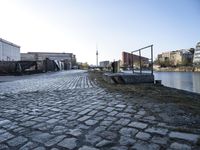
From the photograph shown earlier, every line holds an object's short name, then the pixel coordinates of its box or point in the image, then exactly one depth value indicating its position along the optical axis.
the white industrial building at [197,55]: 77.41
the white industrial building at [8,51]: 53.96
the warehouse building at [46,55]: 92.56
